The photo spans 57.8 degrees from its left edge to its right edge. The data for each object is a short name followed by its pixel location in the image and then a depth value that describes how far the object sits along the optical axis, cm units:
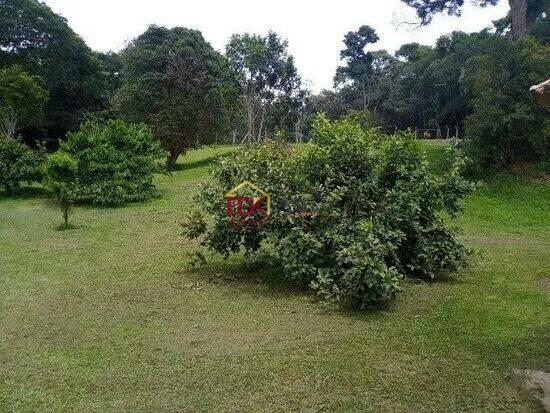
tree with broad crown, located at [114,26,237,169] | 1831
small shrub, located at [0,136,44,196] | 1415
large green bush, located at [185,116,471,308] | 591
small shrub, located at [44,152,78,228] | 1026
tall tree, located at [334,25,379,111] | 3578
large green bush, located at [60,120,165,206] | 1302
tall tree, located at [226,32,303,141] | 2578
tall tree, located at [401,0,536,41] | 1892
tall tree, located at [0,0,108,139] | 2378
